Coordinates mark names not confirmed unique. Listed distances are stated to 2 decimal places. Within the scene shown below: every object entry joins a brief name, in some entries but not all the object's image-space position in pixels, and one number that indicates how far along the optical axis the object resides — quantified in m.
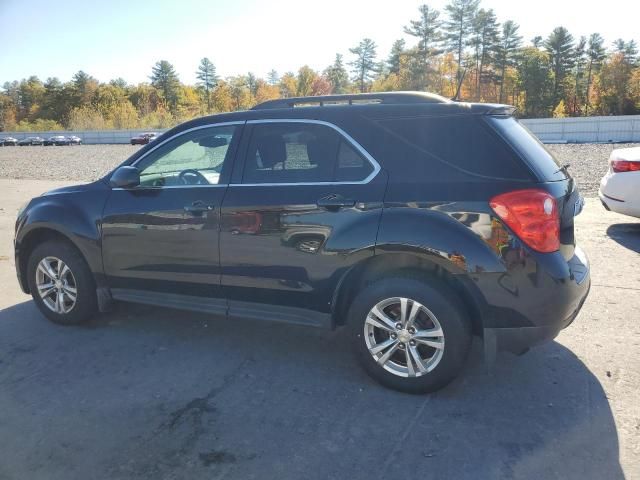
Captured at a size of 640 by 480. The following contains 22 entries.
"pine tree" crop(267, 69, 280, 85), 132.75
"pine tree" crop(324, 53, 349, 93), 98.89
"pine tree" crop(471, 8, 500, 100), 74.19
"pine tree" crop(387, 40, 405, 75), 80.38
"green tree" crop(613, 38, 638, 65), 77.11
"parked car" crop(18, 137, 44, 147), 66.50
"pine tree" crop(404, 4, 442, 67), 73.62
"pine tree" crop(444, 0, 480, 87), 73.62
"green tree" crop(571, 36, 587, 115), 79.85
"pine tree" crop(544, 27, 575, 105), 76.81
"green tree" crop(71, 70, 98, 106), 104.19
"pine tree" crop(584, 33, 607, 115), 82.12
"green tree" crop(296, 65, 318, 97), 102.38
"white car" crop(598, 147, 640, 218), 7.27
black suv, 3.28
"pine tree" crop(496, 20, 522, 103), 77.44
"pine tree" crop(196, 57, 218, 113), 111.75
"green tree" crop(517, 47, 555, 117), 76.81
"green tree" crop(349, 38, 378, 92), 93.38
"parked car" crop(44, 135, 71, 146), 63.47
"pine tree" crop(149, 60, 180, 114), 110.00
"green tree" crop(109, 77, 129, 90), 114.00
